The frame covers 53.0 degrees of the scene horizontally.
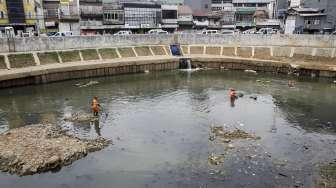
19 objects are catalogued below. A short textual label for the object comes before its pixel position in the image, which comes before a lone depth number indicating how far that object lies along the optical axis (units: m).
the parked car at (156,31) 79.25
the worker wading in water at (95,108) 35.91
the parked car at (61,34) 65.39
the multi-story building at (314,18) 80.44
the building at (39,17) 79.56
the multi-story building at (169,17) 92.62
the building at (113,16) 84.50
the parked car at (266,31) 79.72
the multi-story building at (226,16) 102.75
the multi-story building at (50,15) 83.31
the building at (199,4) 109.02
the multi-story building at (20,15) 72.00
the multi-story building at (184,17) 96.94
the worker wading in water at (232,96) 42.67
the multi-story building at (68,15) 81.25
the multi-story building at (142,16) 85.81
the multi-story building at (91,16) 82.12
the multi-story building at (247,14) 102.00
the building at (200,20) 100.94
